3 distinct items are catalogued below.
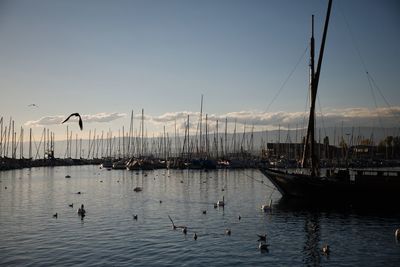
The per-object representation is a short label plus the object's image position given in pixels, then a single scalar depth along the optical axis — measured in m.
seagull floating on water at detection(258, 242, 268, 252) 25.63
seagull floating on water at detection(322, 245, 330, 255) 25.03
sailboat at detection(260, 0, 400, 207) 42.28
